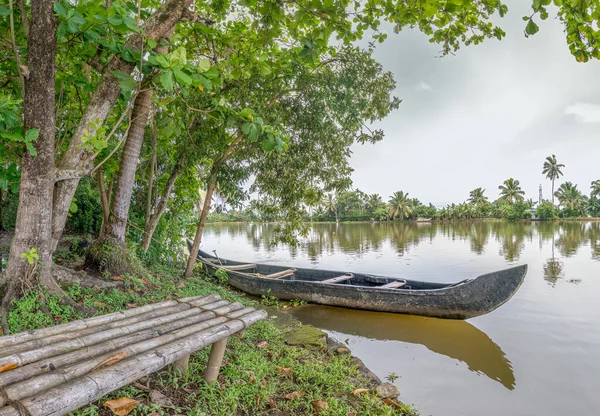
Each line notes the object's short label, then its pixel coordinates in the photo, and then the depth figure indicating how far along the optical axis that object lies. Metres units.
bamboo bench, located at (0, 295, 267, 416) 1.46
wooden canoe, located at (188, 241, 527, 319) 6.20
